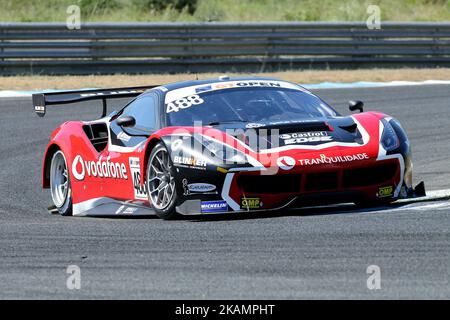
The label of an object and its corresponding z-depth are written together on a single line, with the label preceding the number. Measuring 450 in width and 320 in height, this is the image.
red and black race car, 15.75
